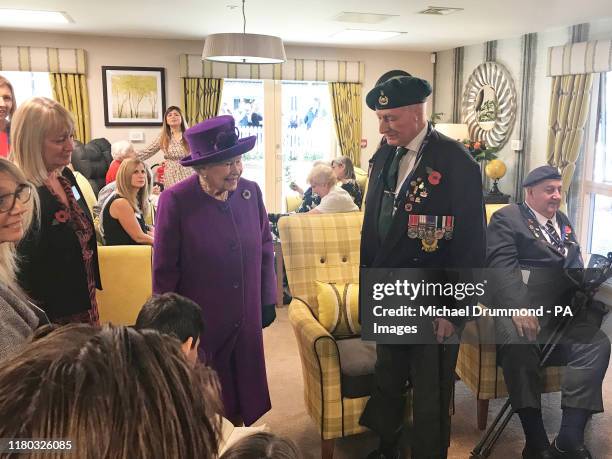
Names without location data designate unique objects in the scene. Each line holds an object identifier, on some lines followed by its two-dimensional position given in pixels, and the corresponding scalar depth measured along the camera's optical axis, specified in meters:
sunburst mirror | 5.78
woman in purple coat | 1.88
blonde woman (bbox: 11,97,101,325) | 1.63
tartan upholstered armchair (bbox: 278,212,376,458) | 2.24
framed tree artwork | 6.22
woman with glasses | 1.06
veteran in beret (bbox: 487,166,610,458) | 2.32
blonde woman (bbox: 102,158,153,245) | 3.17
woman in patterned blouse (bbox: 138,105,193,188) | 4.92
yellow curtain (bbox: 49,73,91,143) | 6.04
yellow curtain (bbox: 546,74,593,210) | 4.74
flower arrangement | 5.61
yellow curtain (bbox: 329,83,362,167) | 6.98
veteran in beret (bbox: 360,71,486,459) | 1.89
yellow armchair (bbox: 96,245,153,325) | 3.02
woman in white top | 4.20
